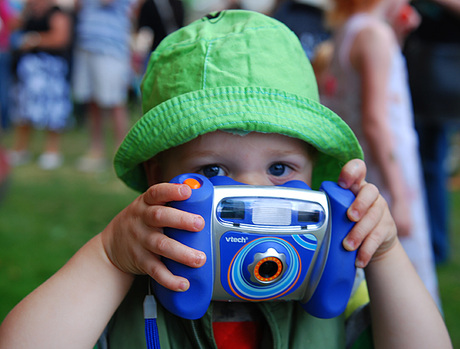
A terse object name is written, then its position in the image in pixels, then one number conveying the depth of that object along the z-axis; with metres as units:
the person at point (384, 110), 1.58
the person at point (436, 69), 2.18
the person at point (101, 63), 3.89
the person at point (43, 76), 4.30
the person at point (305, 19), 2.45
